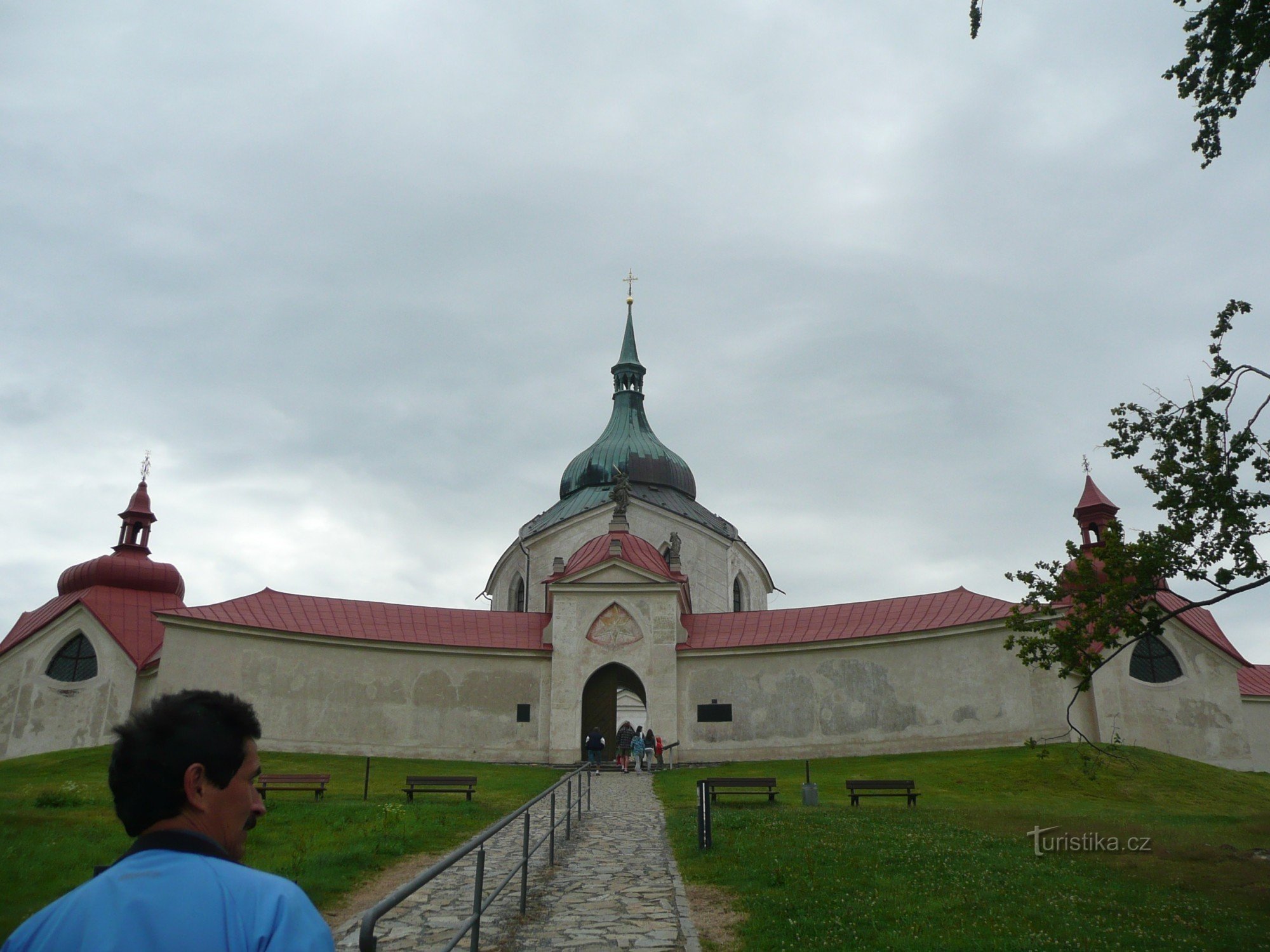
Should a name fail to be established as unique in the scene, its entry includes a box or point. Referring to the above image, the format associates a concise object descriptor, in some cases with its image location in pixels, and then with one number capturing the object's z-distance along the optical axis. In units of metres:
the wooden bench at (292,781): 18.16
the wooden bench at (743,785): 17.69
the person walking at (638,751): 26.39
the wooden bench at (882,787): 17.86
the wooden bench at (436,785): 18.39
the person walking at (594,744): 27.05
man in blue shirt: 2.03
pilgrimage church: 27.61
